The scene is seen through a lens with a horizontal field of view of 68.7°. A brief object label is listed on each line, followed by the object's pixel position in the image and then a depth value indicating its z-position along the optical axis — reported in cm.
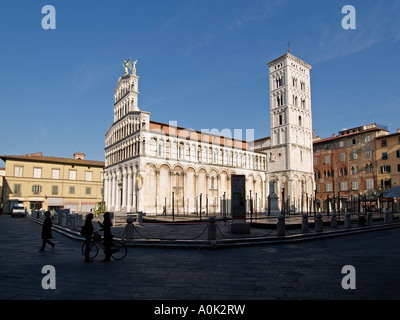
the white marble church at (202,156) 3812
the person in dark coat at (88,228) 855
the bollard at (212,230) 1130
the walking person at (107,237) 839
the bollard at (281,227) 1338
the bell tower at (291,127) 4966
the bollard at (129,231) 1234
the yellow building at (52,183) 4781
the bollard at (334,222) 1805
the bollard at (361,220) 2005
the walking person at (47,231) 1043
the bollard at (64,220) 2144
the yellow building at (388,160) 4294
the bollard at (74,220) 1849
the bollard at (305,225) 1522
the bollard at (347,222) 1770
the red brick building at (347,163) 4634
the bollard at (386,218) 2278
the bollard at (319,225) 1542
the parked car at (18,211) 3905
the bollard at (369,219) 2092
